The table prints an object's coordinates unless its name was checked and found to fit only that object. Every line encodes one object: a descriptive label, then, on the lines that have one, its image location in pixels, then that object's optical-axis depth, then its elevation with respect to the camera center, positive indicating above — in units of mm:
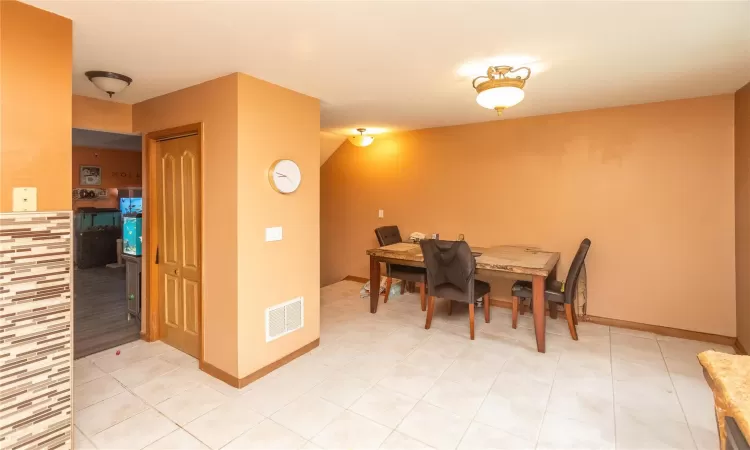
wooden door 2988 -134
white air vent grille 2867 -763
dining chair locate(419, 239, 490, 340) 3385 -462
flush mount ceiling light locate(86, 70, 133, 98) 2564 +1066
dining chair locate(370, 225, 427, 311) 4156 -550
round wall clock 2794 +401
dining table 3199 -380
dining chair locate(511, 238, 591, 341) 3283 -666
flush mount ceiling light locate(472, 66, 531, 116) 2424 +909
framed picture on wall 7105 +1056
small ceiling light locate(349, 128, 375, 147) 4859 +1164
